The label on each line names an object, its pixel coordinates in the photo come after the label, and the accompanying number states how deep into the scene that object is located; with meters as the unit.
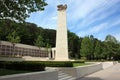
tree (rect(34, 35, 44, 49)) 23.61
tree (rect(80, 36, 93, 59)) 25.41
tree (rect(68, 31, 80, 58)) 30.99
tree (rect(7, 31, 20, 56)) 18.31
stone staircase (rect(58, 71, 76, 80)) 6.34
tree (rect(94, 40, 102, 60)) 25.90
